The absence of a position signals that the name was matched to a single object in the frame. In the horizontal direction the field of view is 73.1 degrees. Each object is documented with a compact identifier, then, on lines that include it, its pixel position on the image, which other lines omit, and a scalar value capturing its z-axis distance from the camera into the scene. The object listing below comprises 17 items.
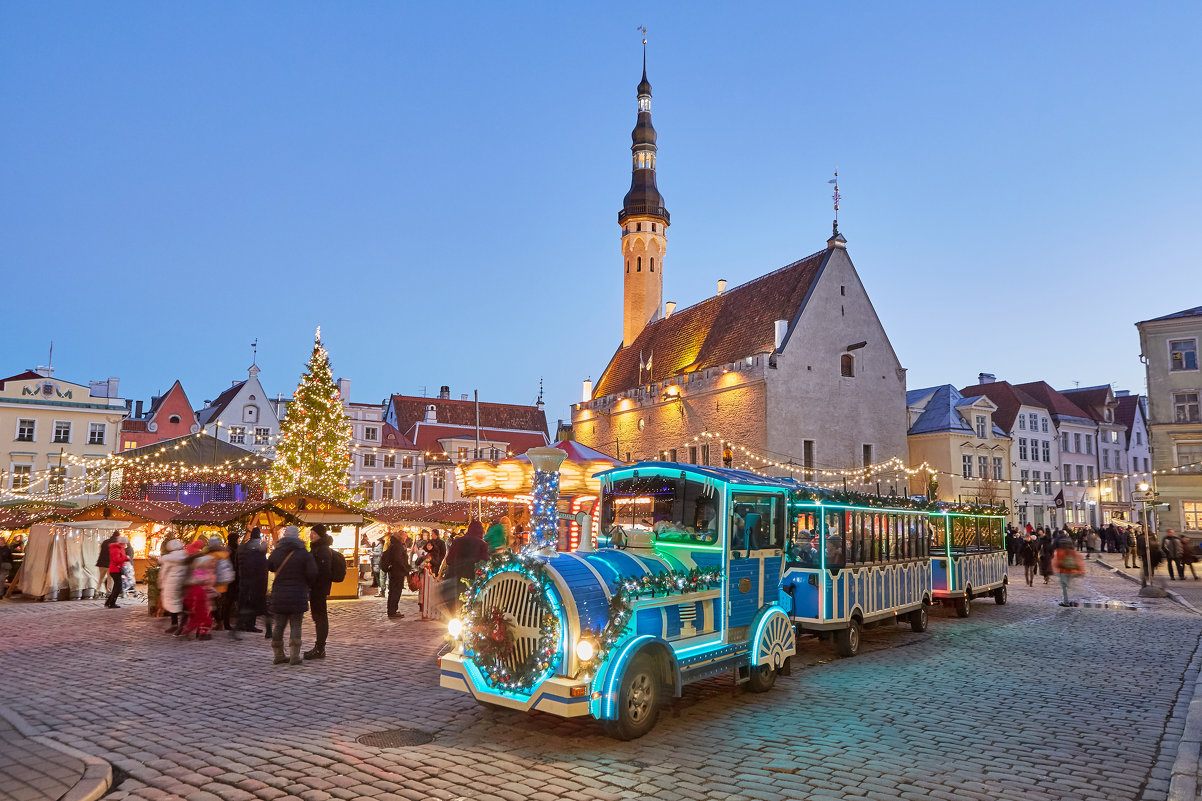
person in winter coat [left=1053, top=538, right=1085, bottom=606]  18.45
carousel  15.65
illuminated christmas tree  32.62
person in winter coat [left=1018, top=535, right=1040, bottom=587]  26.25
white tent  19.78
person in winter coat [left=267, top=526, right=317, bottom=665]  10.38
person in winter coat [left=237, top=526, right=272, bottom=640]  13.47
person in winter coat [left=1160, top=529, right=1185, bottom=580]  27.11
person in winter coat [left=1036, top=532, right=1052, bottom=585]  26.23
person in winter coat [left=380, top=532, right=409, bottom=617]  16.36
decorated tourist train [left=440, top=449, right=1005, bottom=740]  7.13
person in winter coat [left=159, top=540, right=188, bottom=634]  13.73
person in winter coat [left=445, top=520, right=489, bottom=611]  12.89
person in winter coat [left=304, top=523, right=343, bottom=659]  11.16
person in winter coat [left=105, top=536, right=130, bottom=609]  18.20
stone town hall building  37.72
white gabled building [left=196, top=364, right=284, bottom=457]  56.97
